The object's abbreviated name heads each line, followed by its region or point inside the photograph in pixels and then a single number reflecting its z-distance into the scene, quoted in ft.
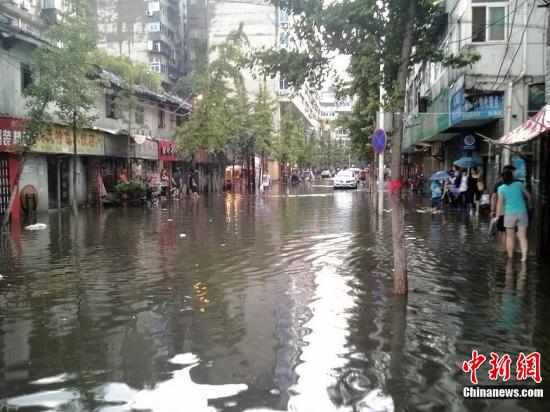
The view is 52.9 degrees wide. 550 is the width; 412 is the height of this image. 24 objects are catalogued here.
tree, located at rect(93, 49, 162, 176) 90.48
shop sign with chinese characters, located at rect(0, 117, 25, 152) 64.23
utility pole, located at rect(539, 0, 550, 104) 34.01
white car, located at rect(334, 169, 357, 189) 153.89
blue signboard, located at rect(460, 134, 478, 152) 77.30
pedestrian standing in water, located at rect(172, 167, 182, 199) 112.57
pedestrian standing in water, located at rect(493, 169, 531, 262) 31.78
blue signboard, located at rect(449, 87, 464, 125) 64.69
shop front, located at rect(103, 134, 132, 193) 92.90
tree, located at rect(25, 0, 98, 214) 56.39
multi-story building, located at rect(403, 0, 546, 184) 60.85
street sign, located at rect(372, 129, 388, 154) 55.67
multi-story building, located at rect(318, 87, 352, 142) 416.67
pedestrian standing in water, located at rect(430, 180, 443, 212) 72.95
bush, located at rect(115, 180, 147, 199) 84.74
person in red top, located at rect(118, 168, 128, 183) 88.30
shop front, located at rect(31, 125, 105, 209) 74.13
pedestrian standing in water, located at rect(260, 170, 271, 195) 129.71
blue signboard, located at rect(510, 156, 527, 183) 60.75
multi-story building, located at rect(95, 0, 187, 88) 205.67
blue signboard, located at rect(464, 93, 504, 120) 63.72
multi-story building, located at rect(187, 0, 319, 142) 229.66
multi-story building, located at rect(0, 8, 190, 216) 66.59
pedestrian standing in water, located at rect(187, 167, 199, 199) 108.86
